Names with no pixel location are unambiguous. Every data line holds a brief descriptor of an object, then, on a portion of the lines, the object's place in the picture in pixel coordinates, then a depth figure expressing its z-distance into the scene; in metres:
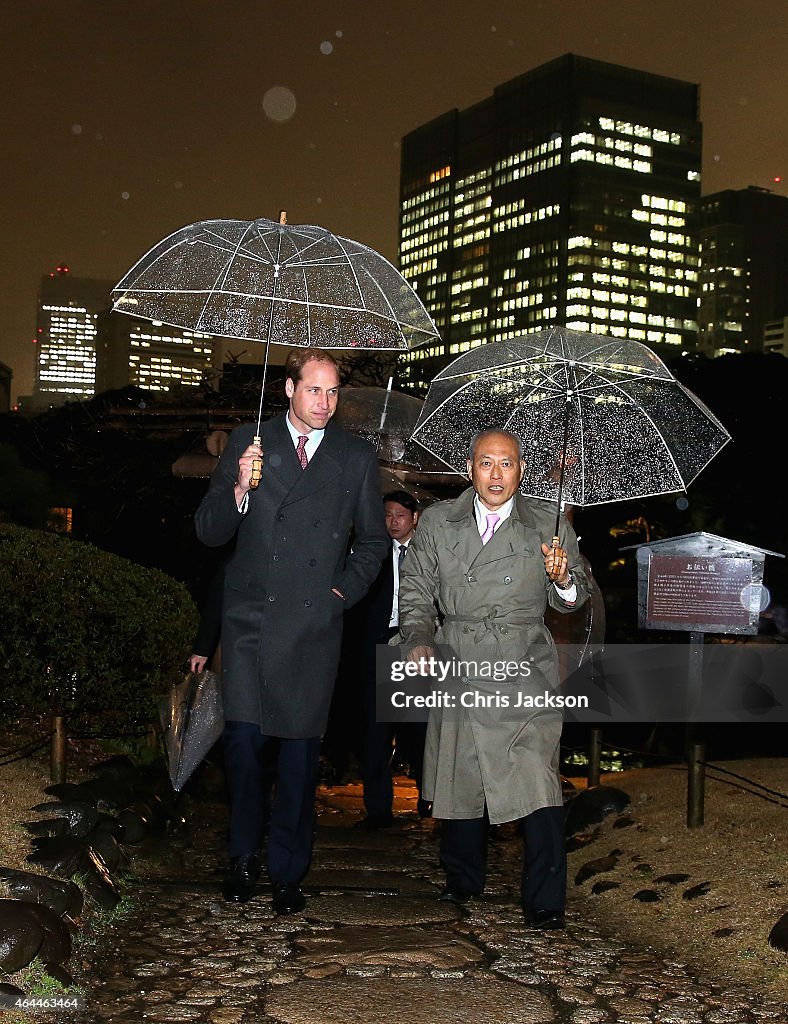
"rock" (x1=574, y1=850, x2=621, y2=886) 5.96
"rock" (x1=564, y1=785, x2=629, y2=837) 7.00
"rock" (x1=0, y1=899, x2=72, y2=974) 3.80
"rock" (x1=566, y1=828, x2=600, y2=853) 6.64
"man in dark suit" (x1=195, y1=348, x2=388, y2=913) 4.97
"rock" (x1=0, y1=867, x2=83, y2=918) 4.39
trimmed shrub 6.24
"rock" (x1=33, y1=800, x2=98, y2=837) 5.42
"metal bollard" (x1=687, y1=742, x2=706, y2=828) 6.39
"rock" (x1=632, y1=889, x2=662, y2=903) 5.41
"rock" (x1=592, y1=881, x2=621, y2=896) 5.70
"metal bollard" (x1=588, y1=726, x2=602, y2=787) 7.79
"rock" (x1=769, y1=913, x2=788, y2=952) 4.51
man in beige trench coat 4.99
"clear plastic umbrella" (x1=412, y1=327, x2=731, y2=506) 6.00
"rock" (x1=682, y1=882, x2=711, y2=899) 5.32
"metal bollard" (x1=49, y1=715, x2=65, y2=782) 6.12
